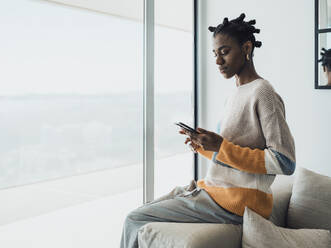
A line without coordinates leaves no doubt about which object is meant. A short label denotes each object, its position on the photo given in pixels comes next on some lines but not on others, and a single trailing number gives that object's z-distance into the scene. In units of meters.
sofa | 1.27
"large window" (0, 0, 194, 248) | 1.61
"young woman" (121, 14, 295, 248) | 1.28
